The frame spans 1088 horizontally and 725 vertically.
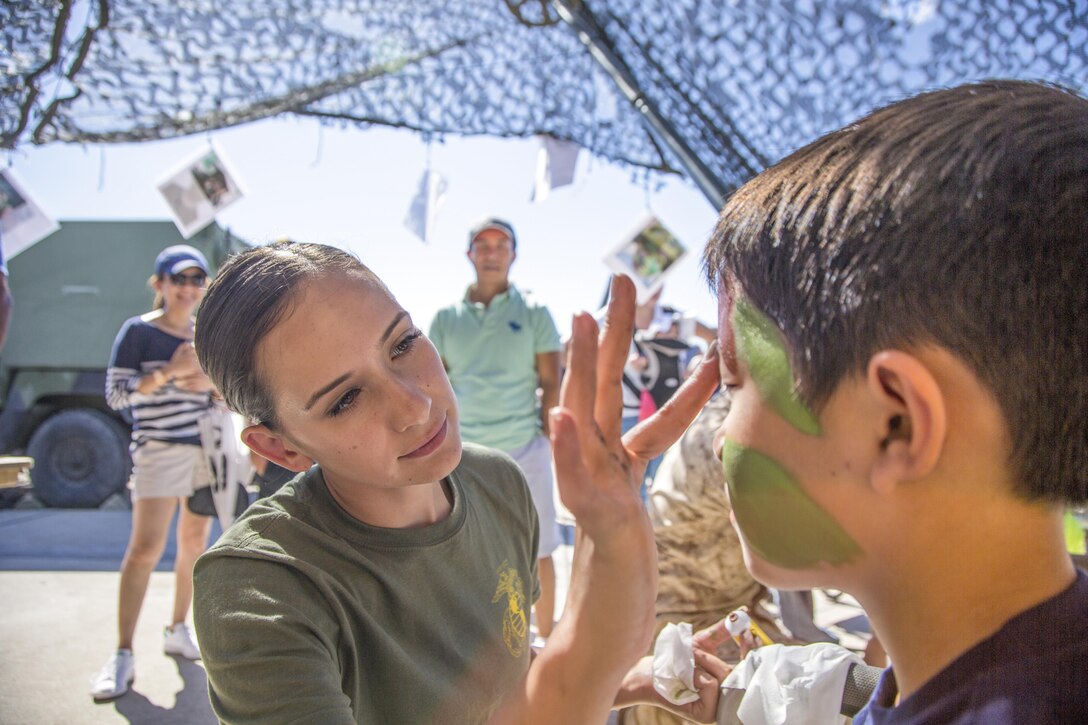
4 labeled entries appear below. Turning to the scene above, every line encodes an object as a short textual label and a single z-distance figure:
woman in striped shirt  2.93
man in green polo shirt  3.26
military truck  6.29
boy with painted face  0.59
